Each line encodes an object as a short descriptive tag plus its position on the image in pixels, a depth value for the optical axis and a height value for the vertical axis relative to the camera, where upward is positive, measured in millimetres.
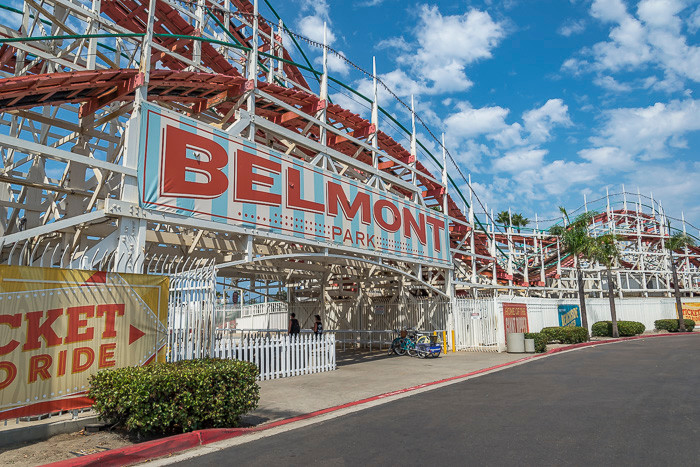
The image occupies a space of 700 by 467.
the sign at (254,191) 10859 +3546
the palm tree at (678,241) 41688 +5894
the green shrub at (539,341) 20312 -1241
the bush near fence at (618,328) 29656 -1143
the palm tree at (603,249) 32188 +4109
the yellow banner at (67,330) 6219 -131
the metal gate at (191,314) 9195 +96
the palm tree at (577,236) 27781 +4966
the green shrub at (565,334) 24234 -1155
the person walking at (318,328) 18198 -442
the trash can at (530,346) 19953 -1411
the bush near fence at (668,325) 34031 -1130
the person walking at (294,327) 18125 -385
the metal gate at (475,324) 21875 -506
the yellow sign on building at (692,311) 37250 -210
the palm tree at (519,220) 60656 +11572
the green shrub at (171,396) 6480 -1083
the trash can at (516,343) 20047 -1281
